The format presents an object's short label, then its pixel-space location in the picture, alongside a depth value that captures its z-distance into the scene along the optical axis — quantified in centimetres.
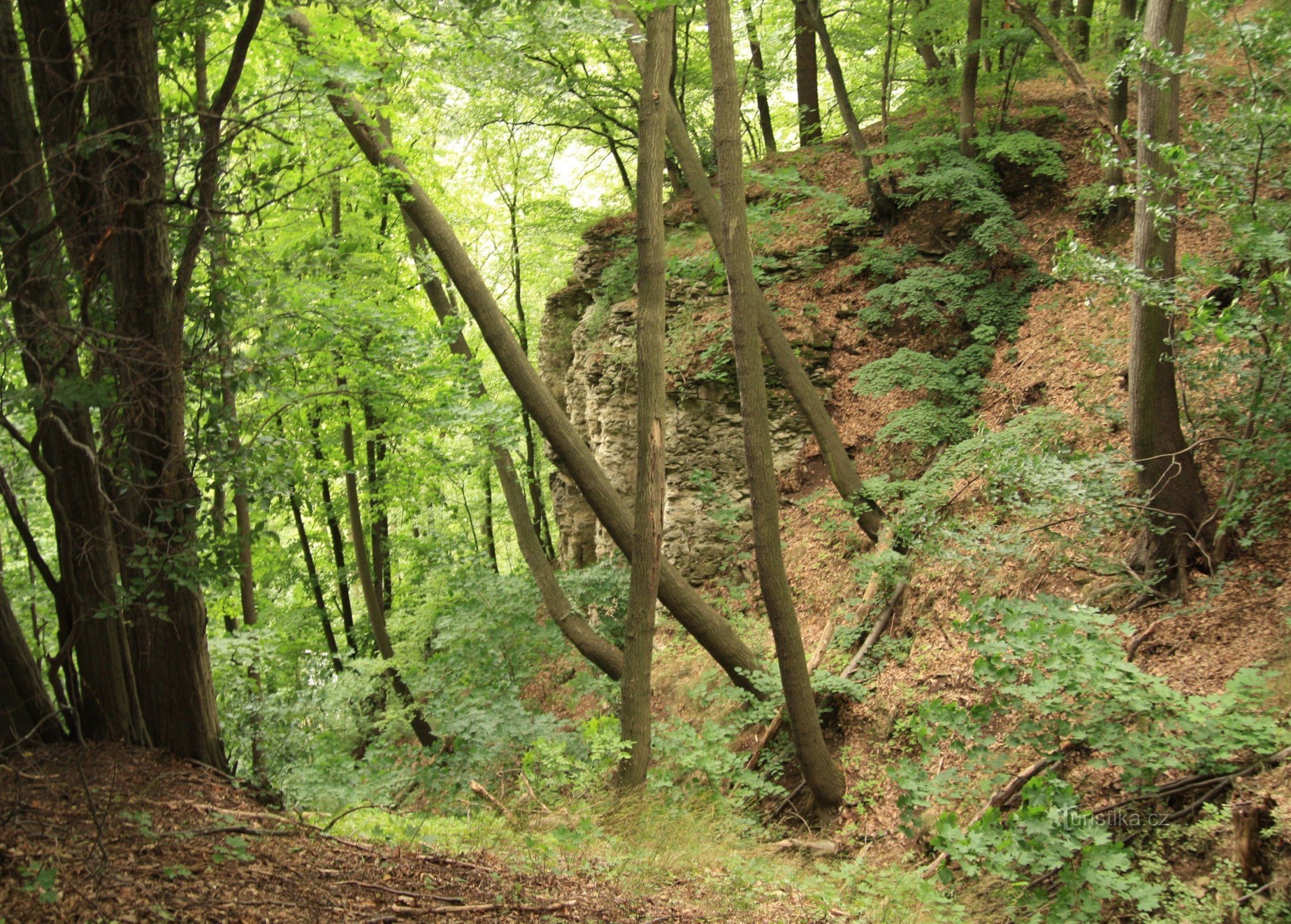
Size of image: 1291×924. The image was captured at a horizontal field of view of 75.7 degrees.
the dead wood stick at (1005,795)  574
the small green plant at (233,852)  397
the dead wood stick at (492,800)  600
